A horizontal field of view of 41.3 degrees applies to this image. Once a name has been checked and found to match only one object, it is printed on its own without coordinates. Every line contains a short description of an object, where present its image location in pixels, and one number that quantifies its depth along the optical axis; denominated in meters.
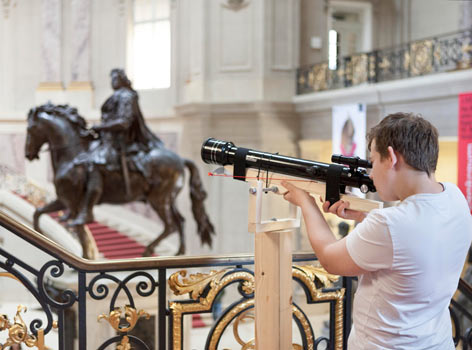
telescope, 1.85
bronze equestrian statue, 8.38
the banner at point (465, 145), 6.92
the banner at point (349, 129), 9.33
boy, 1.55
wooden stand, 2.05
